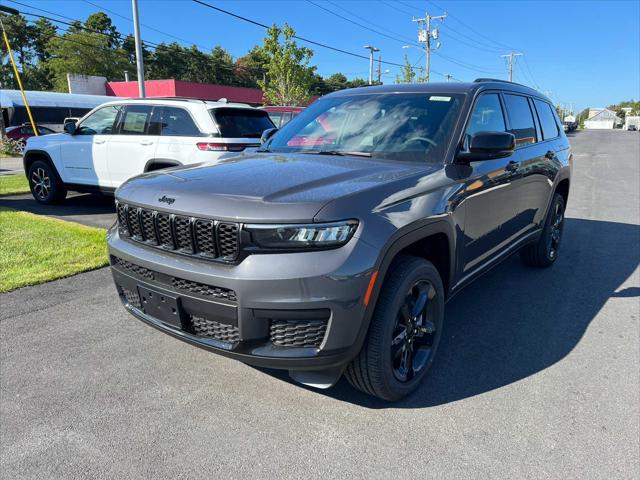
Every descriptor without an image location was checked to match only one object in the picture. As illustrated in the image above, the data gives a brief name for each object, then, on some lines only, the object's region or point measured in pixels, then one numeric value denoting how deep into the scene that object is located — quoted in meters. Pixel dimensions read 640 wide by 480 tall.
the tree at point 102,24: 65.69
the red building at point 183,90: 35.81
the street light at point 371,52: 41.97
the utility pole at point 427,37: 42.94
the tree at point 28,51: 55.60
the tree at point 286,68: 30.30
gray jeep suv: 2.22
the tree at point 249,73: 76.94
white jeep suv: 6.89
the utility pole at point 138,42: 17.08
